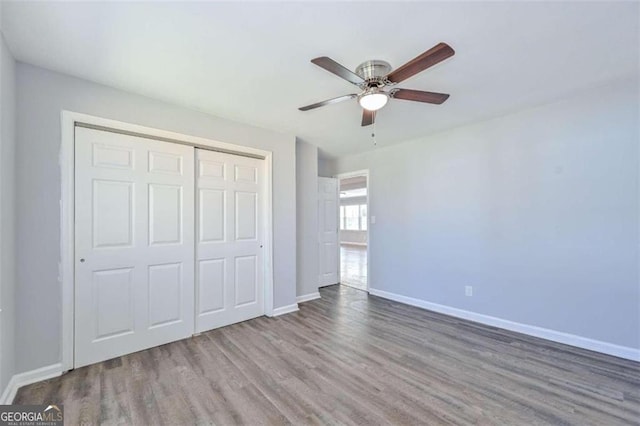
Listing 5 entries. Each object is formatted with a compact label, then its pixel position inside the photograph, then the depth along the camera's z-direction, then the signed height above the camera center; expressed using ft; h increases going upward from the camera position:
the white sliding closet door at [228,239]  10.21 -0.88
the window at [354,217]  41.52 -0.13
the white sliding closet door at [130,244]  7.81 -0.82
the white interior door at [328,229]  16.66 -0.77
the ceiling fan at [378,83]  5.84 +3.10
